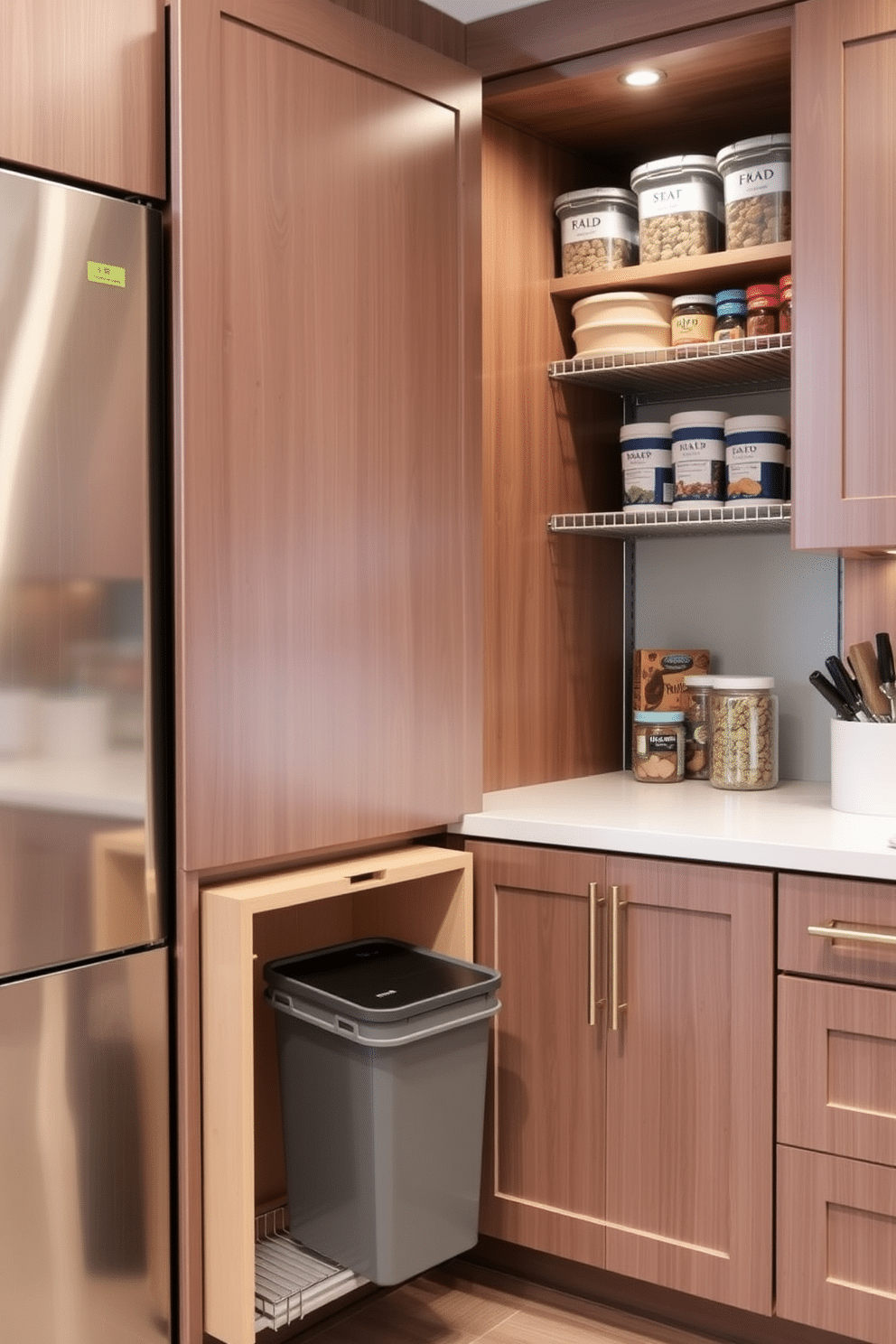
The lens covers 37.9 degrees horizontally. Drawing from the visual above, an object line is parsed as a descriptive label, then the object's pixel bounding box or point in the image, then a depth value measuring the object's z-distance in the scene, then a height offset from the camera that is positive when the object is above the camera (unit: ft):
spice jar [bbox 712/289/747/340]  7.79 +1.95
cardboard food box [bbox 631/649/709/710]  8.75 -0.24
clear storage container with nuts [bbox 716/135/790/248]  7.47 +2.60
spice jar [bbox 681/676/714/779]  8.63 -0.61
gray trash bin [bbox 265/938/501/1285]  6.02 -2.22
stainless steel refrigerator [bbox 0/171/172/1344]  5.24 -0.56
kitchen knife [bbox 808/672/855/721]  7.25 -0.33
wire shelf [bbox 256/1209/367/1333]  6.07 -3.12
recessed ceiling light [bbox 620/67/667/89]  7.42 +3.22
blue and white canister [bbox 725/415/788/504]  7.86 +1.09
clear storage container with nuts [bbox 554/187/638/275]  8.19 +2.59
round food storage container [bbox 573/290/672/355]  8.13 +1.99
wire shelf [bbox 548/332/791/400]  7.61 +1.69
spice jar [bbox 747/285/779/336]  7.66 +1.94
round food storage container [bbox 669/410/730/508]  8.05 +1.12
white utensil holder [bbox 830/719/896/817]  7.06 -0.71
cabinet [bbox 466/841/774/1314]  6.29 -2.19
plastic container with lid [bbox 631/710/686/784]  8.50 -0.71
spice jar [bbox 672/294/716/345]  7.93 +1.94
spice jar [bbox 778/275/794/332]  7.57 +1.95
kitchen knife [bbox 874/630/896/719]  7.24 -0.15
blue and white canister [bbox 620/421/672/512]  8.31 +1.10
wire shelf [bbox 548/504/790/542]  7.70 +0.72
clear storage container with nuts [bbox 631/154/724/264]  7.75 +2.60
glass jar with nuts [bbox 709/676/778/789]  8.11 -0.58
